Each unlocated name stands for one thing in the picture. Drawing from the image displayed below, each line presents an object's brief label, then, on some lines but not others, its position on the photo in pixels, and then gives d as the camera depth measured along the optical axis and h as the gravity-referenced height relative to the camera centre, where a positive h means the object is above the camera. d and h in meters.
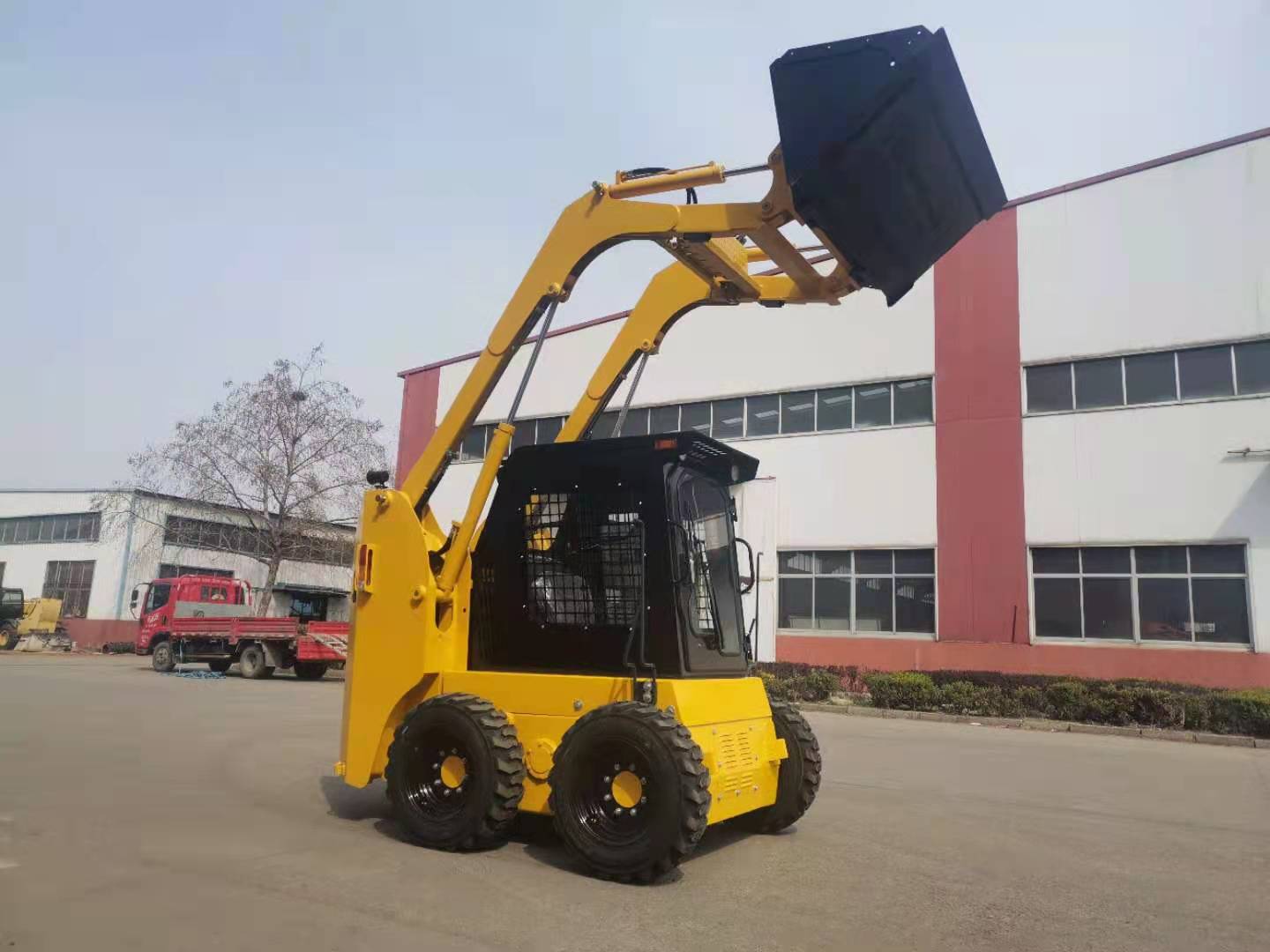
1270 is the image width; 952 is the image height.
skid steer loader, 4.78 +0.48
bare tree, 34.53 +6.47
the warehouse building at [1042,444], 16.67 +4.27
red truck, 22.28 -0.07
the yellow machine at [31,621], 34.66 +0.03
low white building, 38.19 +3.34
